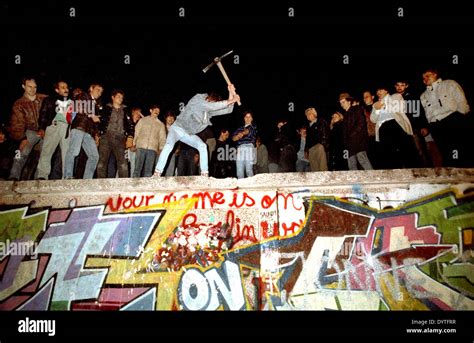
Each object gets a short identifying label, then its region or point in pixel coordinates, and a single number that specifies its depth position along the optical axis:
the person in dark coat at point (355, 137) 8.18
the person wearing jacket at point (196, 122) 8.41
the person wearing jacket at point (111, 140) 8.62
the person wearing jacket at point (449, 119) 7.78
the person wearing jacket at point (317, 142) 8.59
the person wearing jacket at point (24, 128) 8.52
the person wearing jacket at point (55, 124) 8.51
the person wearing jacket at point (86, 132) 8.43
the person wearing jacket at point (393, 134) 8.23
